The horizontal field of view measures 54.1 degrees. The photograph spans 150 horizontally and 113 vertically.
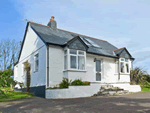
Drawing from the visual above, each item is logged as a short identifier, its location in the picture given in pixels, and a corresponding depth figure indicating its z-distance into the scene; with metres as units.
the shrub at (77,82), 11.36
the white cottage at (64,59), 12.02
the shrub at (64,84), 10.97
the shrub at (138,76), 15.96
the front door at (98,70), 15.39
